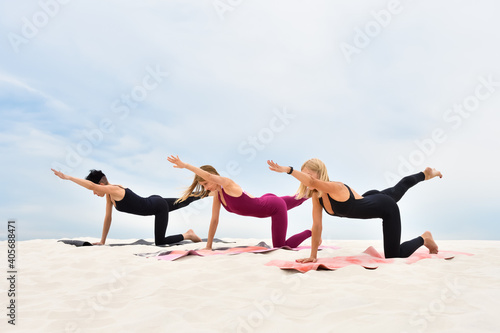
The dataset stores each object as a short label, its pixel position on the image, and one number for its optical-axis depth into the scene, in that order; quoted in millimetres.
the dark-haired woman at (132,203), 7086
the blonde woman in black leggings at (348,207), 4662
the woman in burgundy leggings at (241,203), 6004
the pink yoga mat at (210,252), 5427
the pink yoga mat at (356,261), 4316
